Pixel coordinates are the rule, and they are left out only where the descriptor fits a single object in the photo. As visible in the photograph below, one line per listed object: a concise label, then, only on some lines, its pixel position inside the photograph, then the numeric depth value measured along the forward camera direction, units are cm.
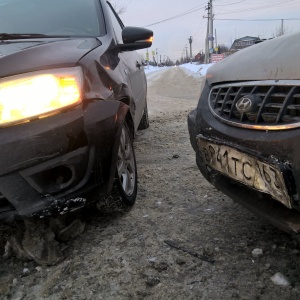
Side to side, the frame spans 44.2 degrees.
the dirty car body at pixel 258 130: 145
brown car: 183
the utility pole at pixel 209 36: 4109
